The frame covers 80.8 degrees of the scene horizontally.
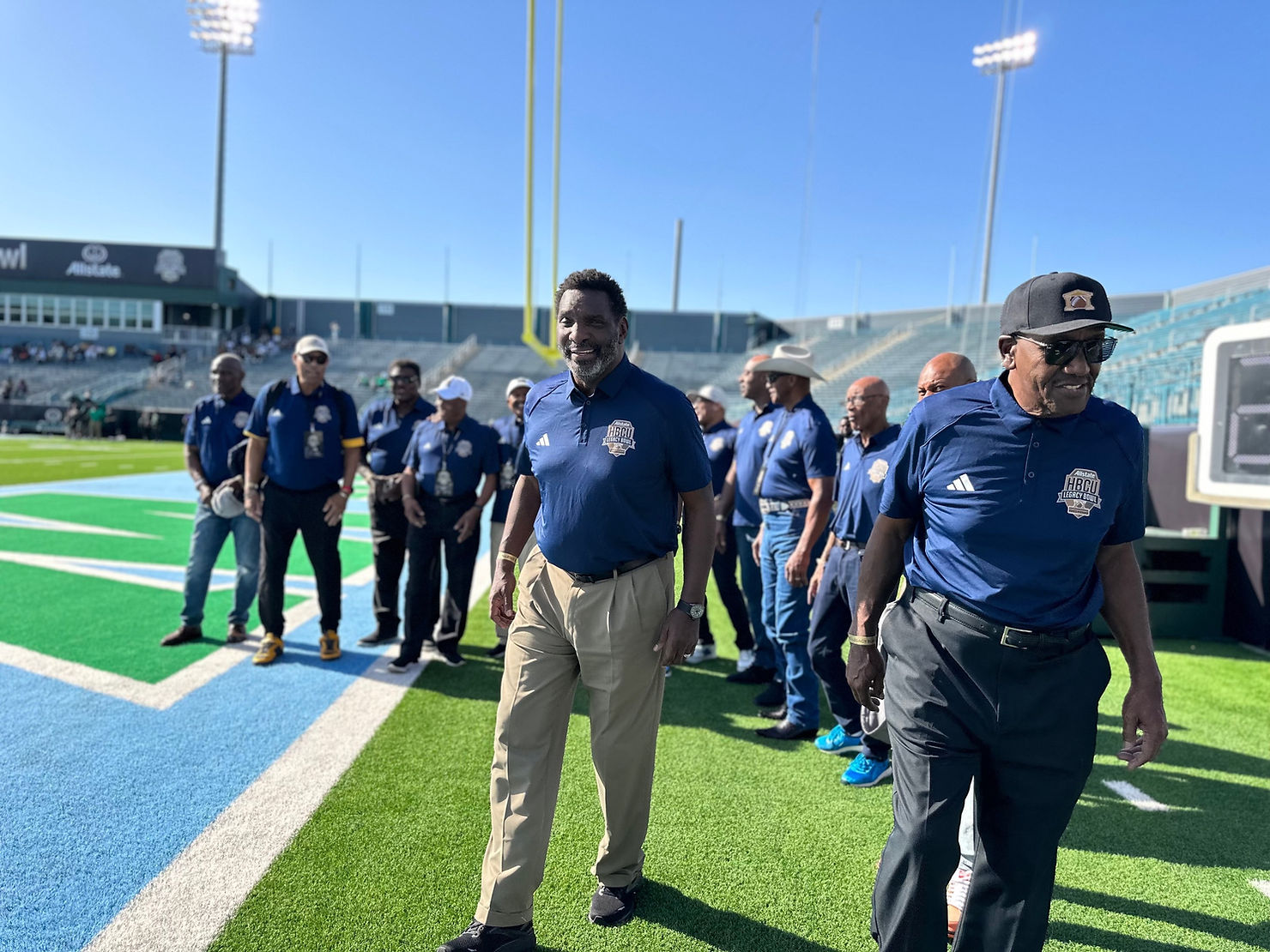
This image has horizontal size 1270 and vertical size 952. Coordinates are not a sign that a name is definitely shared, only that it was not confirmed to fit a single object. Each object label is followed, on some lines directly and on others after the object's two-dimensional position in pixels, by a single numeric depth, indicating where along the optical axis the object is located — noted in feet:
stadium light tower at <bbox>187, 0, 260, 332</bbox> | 130.31
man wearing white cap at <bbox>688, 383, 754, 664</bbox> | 17.97
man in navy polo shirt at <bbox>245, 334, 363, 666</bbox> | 15.76
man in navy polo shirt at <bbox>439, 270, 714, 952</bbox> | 7.49
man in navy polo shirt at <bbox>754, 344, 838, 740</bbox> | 12.87
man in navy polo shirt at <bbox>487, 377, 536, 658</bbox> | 18.69
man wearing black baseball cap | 5.81
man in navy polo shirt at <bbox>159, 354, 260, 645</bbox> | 17.13
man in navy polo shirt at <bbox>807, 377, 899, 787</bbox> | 11.32
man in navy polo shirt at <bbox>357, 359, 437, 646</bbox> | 17.94
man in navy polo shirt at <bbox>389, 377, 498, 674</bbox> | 16.22
